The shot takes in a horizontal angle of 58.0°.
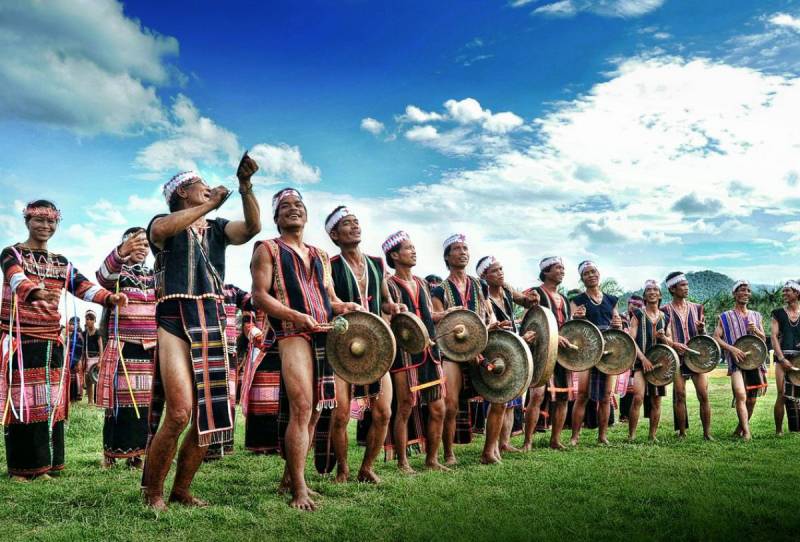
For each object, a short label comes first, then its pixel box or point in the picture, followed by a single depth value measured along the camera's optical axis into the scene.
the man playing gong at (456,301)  8.25
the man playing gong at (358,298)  6.75
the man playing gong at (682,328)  10.73
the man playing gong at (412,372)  7.57
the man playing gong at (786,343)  11.36
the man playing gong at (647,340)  10.48
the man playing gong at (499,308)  8.23
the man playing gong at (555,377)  9.45
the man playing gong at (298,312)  5.67
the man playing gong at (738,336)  11.09
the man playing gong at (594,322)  10.14
